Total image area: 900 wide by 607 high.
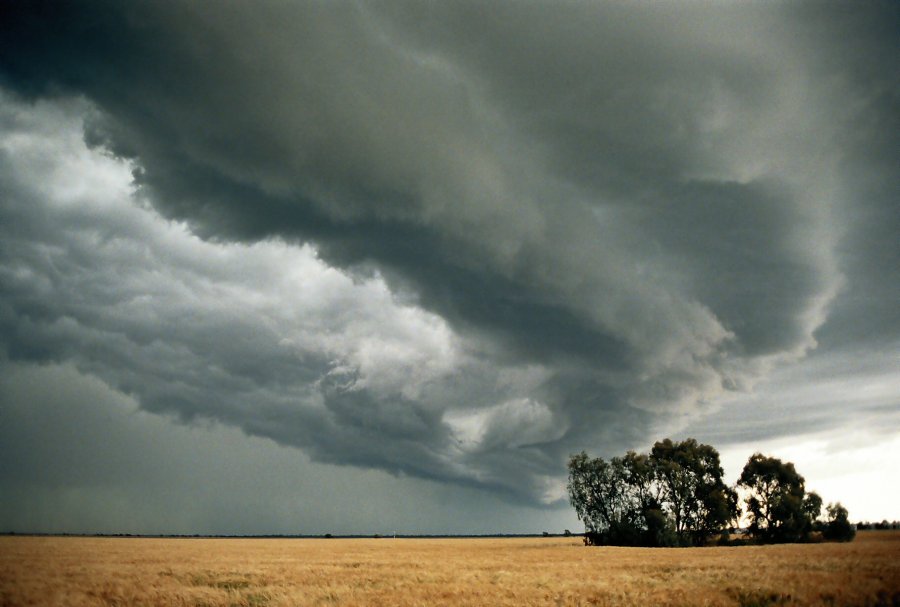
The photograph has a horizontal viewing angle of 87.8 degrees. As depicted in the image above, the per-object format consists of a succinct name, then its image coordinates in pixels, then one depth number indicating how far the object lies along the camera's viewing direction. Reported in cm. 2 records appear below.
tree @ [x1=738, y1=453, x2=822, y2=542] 8081
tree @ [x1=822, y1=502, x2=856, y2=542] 7888
